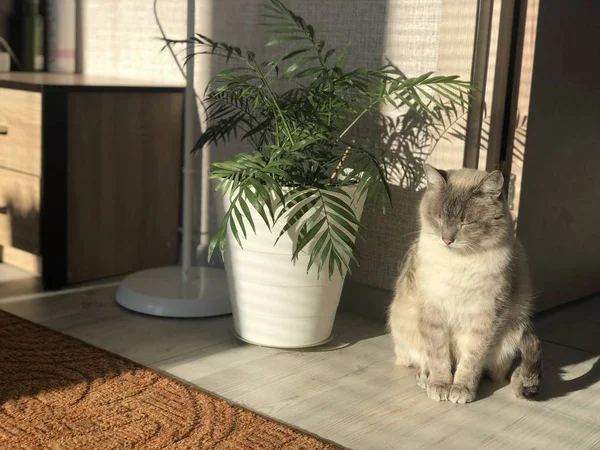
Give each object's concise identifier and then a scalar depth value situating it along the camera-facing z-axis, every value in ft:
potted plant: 6.30
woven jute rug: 5.11
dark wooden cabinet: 8.15
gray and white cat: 5.79
